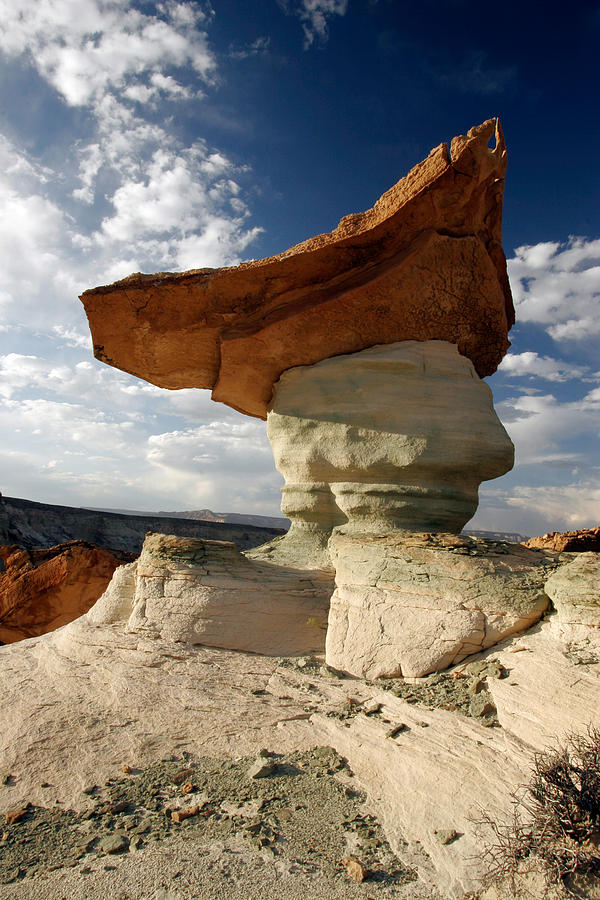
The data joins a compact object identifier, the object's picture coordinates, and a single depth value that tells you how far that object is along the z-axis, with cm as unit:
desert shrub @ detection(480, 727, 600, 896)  254
